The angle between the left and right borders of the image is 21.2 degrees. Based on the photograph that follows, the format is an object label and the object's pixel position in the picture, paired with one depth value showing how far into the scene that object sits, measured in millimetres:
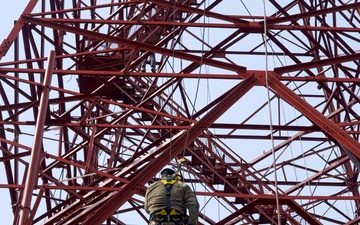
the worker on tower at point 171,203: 15547
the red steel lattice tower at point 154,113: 21188
